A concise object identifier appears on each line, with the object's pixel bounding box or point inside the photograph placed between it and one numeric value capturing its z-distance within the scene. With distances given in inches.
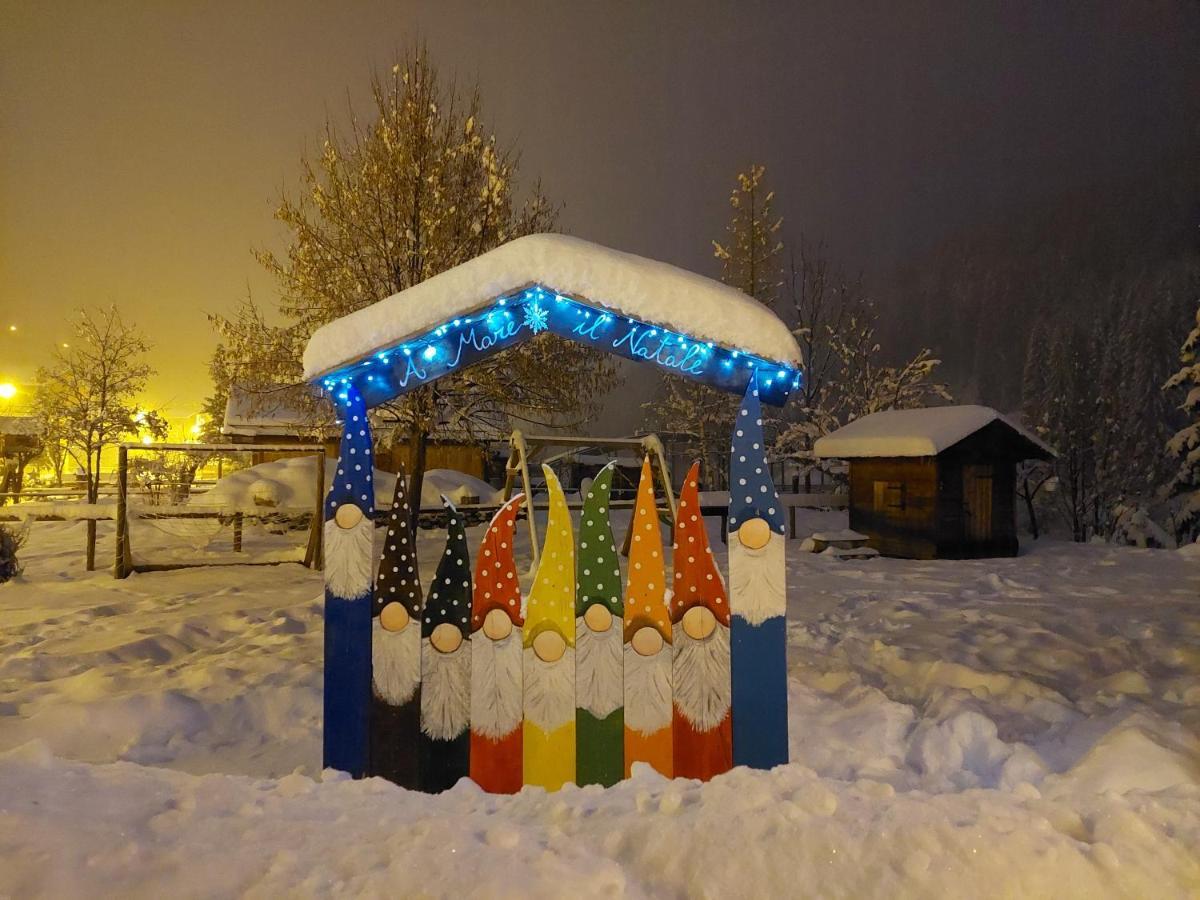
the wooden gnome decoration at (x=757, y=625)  138.4
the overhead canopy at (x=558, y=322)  139.3
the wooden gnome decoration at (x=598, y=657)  137.3
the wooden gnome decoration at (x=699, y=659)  137.7
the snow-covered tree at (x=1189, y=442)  584.4
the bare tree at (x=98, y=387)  708.0
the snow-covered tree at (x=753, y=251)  909.8
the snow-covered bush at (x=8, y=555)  364.0
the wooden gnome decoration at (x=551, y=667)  136.9
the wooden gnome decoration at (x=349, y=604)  137.7
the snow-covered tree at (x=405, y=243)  410.6
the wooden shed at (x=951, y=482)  490.3
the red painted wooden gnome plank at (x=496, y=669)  136.7
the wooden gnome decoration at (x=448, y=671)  137.3
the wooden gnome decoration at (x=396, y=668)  137.6
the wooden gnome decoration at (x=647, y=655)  137.7
